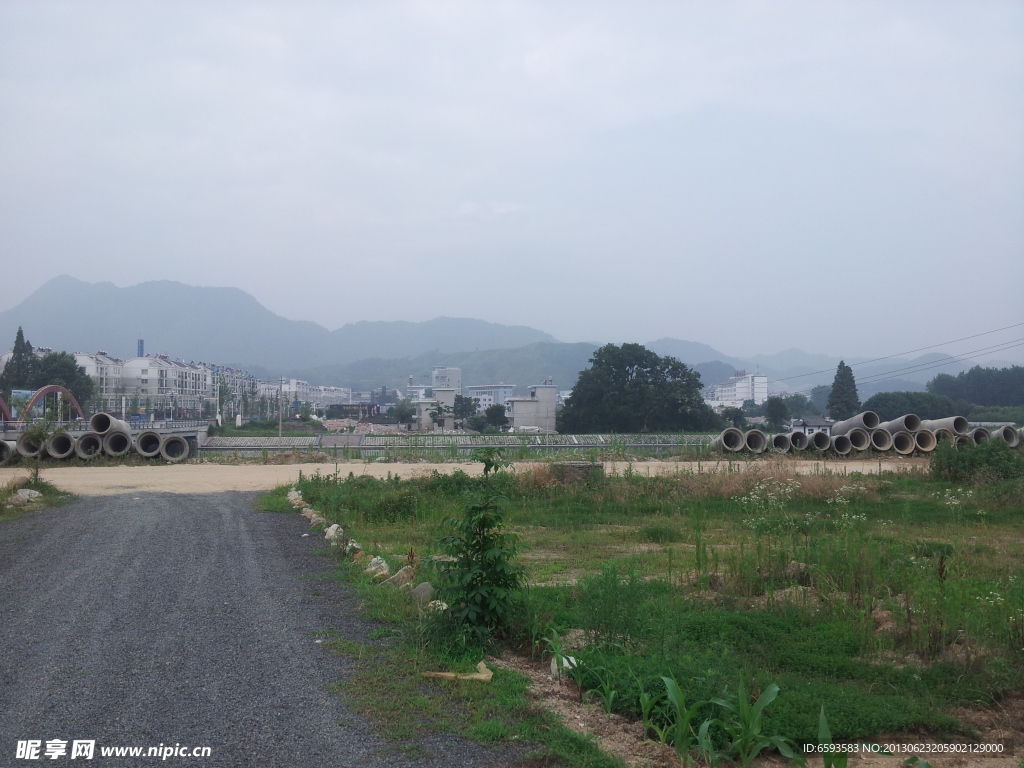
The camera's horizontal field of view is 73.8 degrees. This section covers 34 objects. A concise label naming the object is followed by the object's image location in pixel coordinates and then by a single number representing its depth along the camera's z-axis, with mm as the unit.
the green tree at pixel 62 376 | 66812
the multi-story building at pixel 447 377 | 190375
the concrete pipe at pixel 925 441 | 29688
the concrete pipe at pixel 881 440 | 30077
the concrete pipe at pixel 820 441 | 29734
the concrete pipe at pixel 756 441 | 28908
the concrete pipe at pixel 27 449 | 25197
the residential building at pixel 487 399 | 170625
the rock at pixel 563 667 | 4624
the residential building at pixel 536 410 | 63844
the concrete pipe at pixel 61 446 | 25881
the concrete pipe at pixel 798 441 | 29836
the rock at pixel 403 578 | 6932
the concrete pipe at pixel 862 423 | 31334
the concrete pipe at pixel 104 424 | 27688
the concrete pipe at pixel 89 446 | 26345
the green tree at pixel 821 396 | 185075
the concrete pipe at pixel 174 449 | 27562
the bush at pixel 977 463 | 15781
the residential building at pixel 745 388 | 184650
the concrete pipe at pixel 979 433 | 29422
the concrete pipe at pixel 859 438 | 29989
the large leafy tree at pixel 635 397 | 56219
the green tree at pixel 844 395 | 64188
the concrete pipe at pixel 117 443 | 26977
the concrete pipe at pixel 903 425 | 30750
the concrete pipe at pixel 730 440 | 29344
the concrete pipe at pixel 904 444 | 29594
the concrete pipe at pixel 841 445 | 29517
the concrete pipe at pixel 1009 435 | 28853
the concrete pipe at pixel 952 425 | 29811
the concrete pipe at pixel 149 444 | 27047
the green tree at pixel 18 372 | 67812
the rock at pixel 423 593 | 6049
